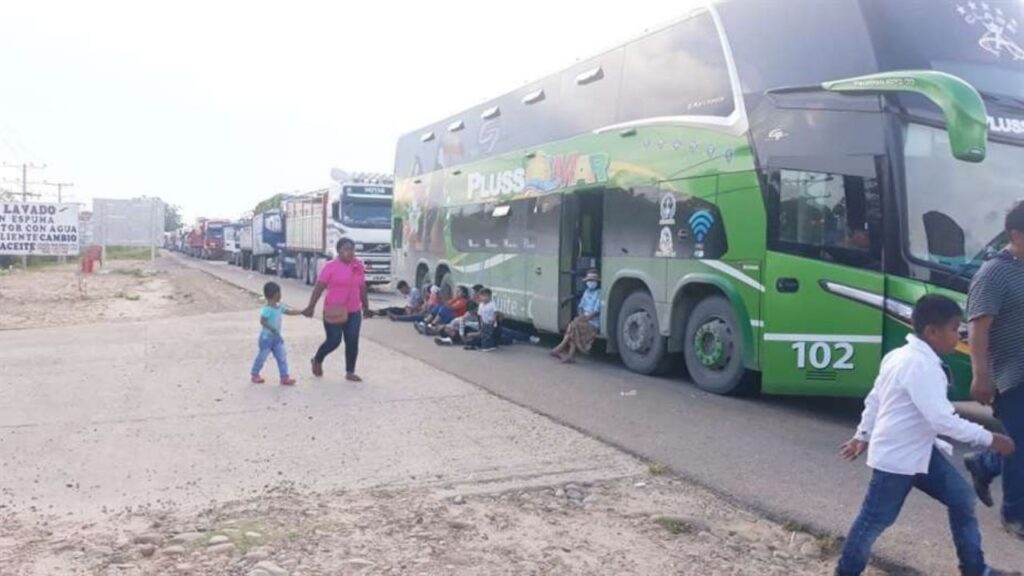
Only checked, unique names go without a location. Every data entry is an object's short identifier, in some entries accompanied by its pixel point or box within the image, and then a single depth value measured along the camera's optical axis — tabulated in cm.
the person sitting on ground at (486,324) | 1452
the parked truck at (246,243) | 5250
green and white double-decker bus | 792
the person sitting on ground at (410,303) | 1887
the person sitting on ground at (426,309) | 1670
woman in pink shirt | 1105
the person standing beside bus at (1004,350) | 518
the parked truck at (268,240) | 4362
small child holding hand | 1076
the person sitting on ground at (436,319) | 1603
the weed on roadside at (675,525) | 550
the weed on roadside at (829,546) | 514
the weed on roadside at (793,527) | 549
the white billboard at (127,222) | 4491
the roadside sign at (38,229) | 3003
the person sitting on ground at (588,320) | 1258
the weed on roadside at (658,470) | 674
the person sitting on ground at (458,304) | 1603
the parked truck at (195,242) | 7894
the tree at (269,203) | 6221
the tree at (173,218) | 15338
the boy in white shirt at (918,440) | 418
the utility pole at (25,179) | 7244
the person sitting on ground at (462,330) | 1481
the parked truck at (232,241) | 6101
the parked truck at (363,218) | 2930
